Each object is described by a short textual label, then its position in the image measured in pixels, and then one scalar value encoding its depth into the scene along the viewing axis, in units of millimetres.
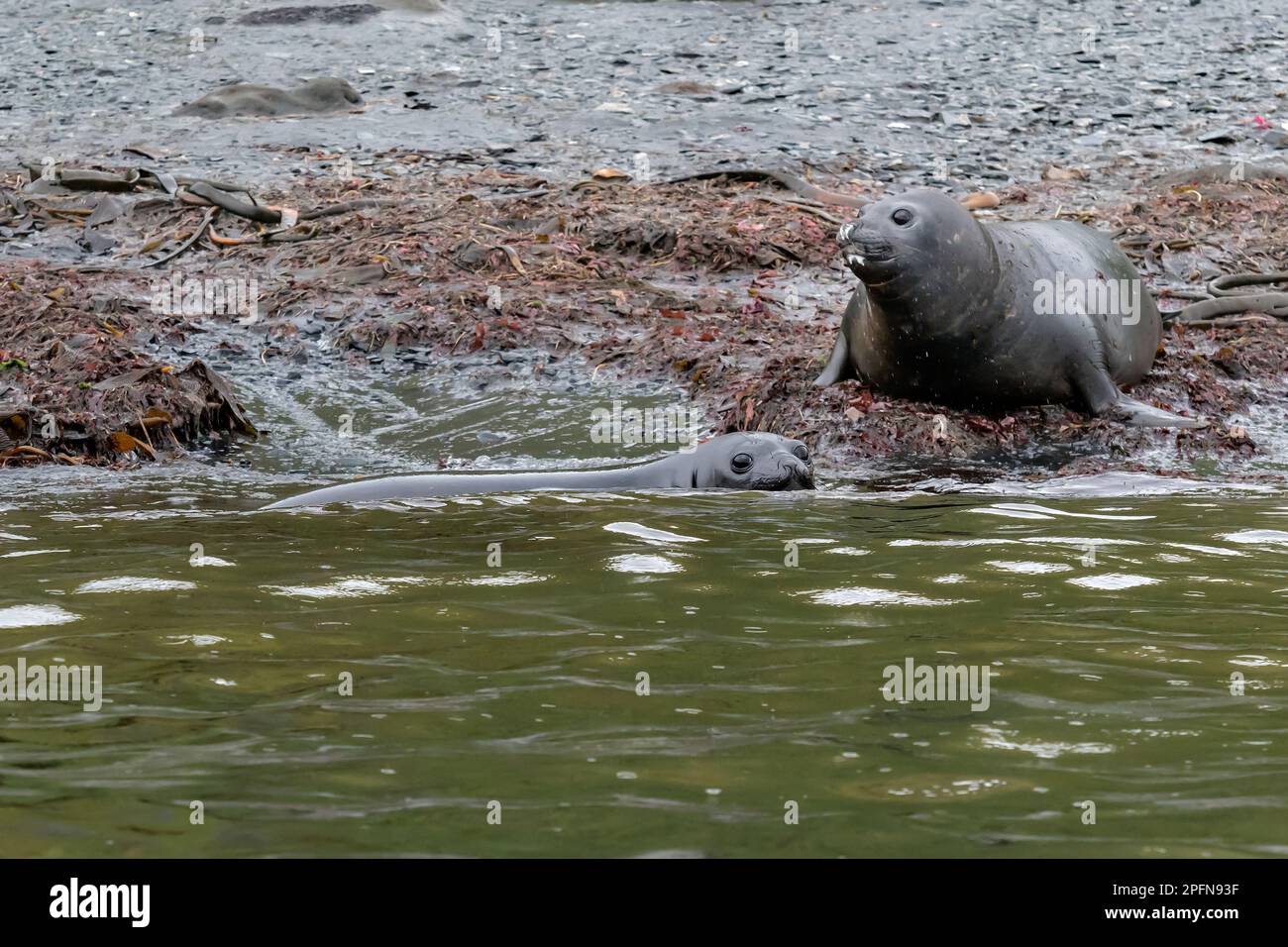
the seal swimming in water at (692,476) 13969
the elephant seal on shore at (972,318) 16750
